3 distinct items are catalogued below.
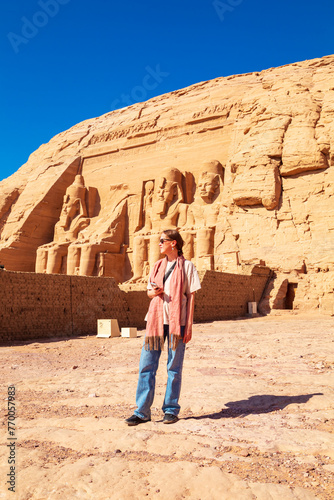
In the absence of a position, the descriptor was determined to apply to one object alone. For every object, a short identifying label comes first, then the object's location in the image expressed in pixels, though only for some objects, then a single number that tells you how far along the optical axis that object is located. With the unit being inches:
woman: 129.3
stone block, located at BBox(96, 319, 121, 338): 405.4
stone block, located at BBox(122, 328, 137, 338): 393.7
